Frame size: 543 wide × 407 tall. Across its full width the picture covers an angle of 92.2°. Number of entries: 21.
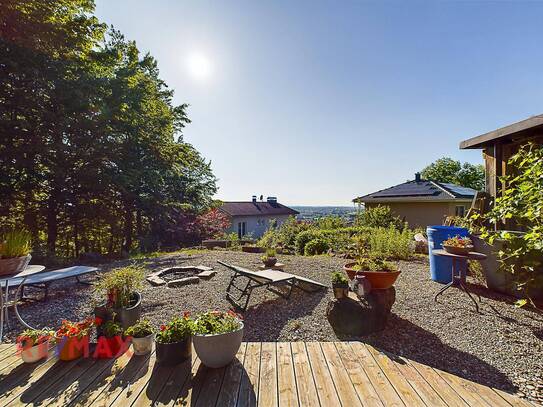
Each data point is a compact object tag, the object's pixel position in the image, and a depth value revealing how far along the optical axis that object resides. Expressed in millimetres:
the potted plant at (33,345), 2142
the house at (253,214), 23828
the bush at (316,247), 8727
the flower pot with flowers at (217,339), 2012
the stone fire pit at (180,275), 4859
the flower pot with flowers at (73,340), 2209
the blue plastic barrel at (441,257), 4613
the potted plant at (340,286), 2975
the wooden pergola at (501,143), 4051
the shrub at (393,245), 6883
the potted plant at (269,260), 5723
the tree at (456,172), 28750
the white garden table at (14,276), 2384
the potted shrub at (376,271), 2977
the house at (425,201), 12298
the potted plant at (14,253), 2375
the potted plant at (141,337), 2246
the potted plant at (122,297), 2483
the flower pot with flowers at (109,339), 2258
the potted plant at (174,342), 2068
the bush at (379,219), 10914
